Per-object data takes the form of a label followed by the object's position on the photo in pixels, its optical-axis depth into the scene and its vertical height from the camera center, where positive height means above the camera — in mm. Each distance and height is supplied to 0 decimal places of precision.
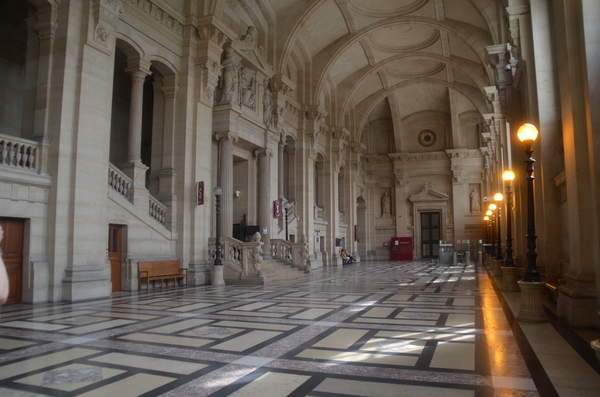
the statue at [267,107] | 22562 +6717
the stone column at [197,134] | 16641 +4080
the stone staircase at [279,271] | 17964 -1166
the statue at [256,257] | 16812 -487
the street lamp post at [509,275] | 11953 -875
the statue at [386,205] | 44034 +3609
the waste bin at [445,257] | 31375 -1005
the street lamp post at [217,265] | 16156 -743
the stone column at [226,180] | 19109 +2675
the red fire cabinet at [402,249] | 41344 -579
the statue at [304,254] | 21375 -495
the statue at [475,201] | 41000 +3648
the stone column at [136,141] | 15000 +3470
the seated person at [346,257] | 32772 -1056
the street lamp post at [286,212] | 23453 +1599
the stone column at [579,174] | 6724 +1037
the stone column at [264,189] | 22516 +2674
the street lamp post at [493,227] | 26597 +884
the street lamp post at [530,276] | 7566 -584
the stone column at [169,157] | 16469 +3191
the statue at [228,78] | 19094 +6913
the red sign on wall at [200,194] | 16828 +1825
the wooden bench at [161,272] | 14391 -899
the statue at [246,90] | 20766 +7009
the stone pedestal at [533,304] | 7523 -1023
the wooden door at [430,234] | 42334 +726
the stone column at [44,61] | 12016 +4842
